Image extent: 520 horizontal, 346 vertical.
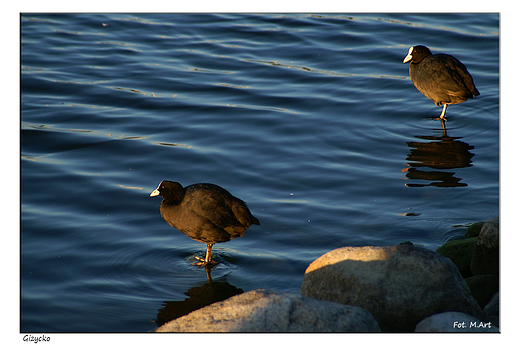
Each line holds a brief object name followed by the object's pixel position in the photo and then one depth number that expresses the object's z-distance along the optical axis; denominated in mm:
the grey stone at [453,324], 9422
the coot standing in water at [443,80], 23359
